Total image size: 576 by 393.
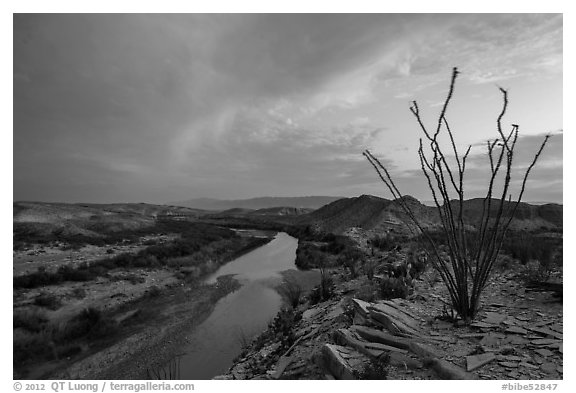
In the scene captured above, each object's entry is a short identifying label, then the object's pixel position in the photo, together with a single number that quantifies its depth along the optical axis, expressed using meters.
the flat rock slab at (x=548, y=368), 3.29
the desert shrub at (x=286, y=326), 5.64
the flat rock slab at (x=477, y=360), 3.38
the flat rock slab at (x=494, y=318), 4.51
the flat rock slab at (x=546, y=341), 3.73
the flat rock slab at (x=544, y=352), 3.50
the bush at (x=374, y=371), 3.41
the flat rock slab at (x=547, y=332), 3.88
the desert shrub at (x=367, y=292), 6.48
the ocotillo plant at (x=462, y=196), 4.66
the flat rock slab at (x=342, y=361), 3.58
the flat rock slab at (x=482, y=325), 4.35
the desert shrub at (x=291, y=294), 9.04
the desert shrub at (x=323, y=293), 8.52
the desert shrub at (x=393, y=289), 6.32
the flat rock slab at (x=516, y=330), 4.07
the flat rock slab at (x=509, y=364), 3.35
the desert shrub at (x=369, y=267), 8.93
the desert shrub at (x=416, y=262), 8.25
